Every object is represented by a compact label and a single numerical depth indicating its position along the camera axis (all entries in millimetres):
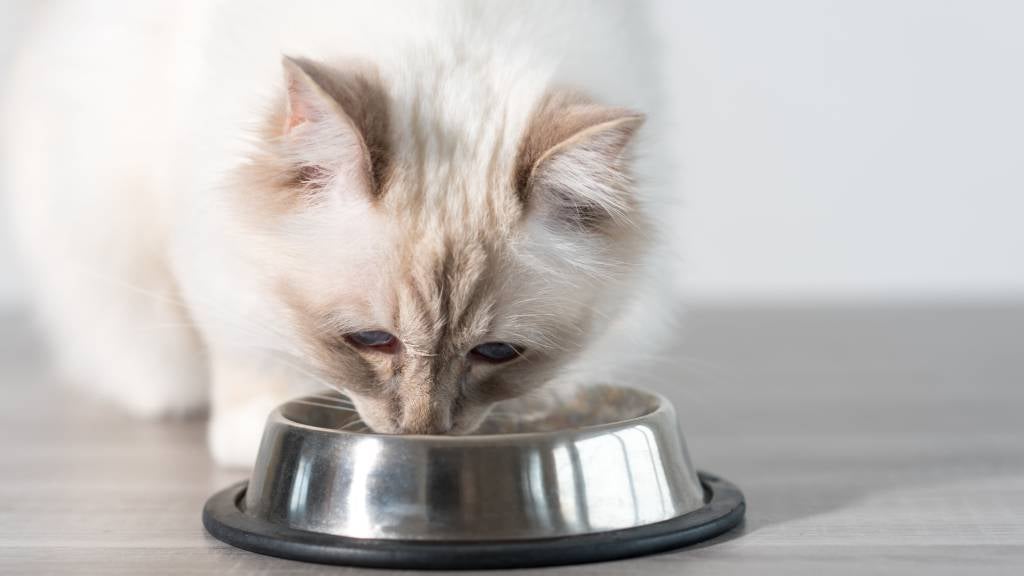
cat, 858
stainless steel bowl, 816
